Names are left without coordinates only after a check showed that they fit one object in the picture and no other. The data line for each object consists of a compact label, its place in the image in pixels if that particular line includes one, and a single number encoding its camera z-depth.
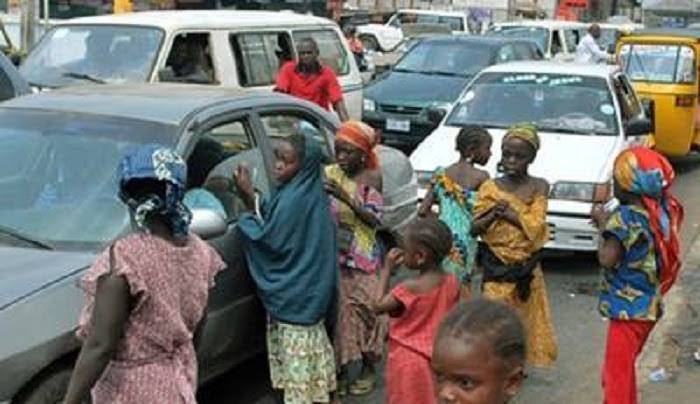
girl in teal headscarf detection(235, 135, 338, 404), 5.43
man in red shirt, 10.92
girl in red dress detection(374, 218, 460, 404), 4.49
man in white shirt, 20.23
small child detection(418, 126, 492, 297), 6.04
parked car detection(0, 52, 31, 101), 8.91
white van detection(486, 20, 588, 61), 22.58
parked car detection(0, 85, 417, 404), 4.32
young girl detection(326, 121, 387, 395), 5.88
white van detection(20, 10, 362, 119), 10.66
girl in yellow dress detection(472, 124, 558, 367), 5.88
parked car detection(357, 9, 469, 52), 30.40
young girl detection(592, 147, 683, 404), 5.12
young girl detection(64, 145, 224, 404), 3.59
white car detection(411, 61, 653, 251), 9.23
